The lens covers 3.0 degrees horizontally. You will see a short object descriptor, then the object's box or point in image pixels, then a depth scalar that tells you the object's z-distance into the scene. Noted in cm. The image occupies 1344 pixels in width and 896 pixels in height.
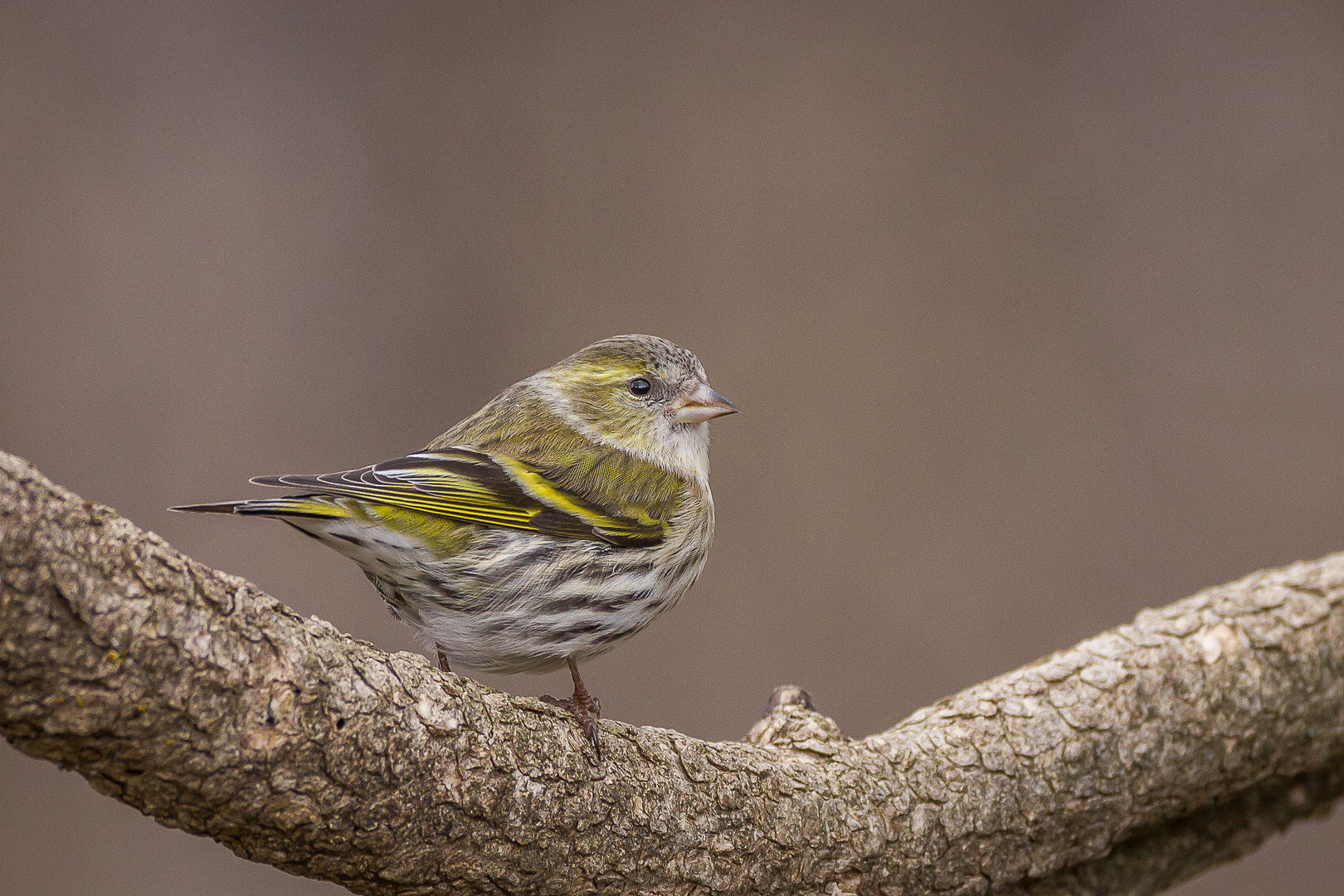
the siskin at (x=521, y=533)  462
